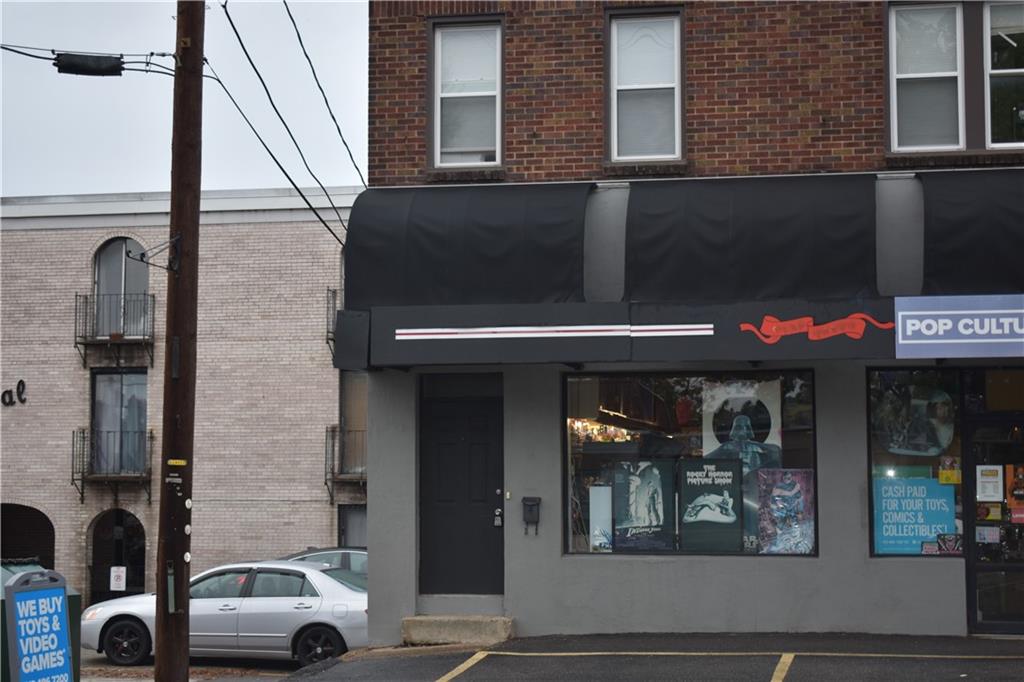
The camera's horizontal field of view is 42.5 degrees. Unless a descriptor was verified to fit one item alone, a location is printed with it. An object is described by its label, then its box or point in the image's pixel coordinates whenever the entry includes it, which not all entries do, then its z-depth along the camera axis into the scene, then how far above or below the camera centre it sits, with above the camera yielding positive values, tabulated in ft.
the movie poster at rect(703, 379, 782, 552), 44.11 +0.33
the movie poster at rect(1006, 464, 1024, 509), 42.68 -1.58
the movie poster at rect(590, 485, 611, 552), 44.98 -2.77
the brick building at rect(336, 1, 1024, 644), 41.93 +3.95
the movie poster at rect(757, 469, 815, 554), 43.57 -2.47
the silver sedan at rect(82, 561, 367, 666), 56.90 -7.94
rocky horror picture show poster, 44.09 -2.32
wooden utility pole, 37.52 +2.14
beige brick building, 95.20 +3.99
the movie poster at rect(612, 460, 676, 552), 44.62 -2.32
